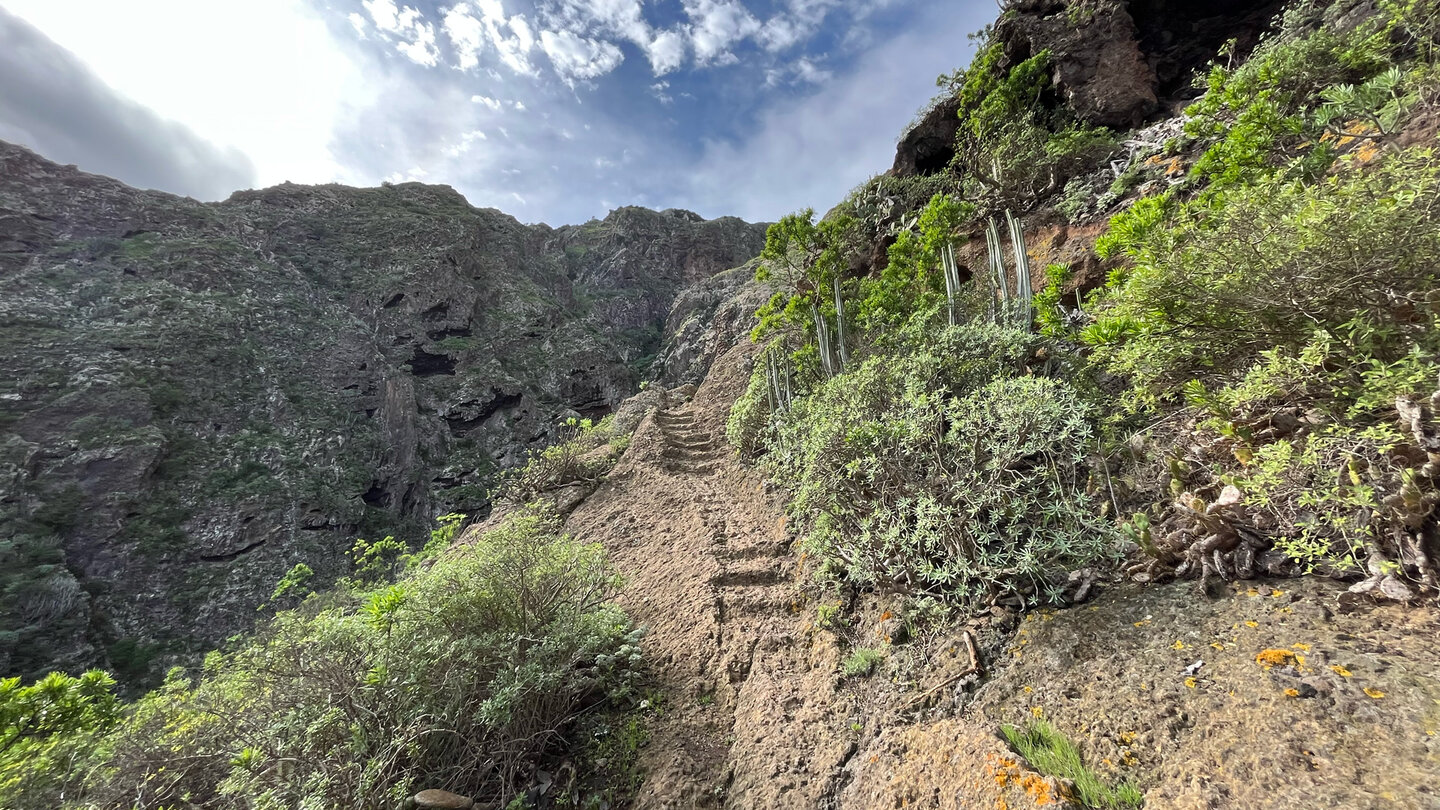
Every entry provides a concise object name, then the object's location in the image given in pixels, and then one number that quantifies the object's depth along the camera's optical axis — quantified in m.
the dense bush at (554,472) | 10.09
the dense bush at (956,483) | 3.12
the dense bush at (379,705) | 2.90
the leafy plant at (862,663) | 3.43
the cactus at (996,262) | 6.46
